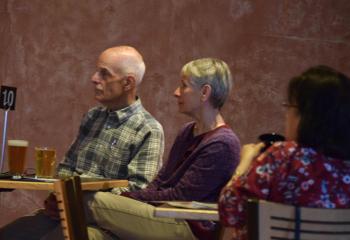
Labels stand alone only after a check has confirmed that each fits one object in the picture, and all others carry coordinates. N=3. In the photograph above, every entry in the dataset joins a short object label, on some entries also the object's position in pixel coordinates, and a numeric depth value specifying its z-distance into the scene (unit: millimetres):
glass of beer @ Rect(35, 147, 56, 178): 5887
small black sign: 6496
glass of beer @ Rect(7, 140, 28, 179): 6062
